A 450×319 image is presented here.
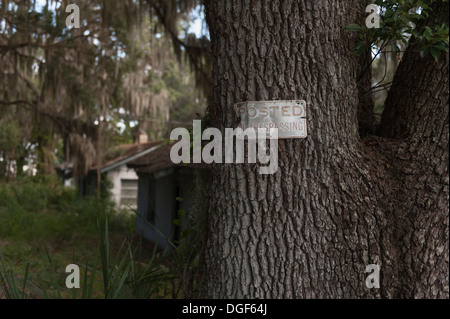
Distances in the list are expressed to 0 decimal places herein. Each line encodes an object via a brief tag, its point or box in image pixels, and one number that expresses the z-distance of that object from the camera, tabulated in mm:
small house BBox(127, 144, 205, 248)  10961
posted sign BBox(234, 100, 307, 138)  2576
